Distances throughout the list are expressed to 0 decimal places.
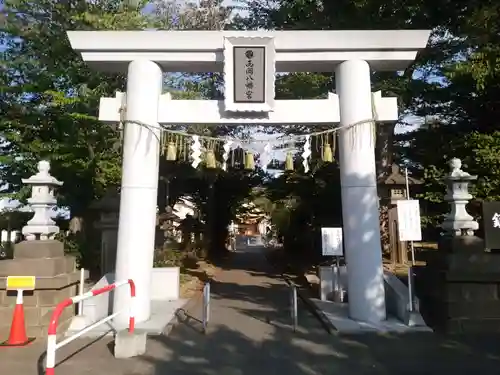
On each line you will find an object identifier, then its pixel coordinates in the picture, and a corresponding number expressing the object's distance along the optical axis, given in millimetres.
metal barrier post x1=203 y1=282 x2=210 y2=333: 8203
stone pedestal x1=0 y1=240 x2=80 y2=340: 7969
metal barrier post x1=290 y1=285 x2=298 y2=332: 8219
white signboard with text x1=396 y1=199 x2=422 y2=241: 8383
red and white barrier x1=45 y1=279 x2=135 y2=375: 4613
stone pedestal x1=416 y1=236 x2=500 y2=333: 8078
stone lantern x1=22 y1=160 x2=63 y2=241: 8508
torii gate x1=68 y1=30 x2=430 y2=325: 8453
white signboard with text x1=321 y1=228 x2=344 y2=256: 11031
